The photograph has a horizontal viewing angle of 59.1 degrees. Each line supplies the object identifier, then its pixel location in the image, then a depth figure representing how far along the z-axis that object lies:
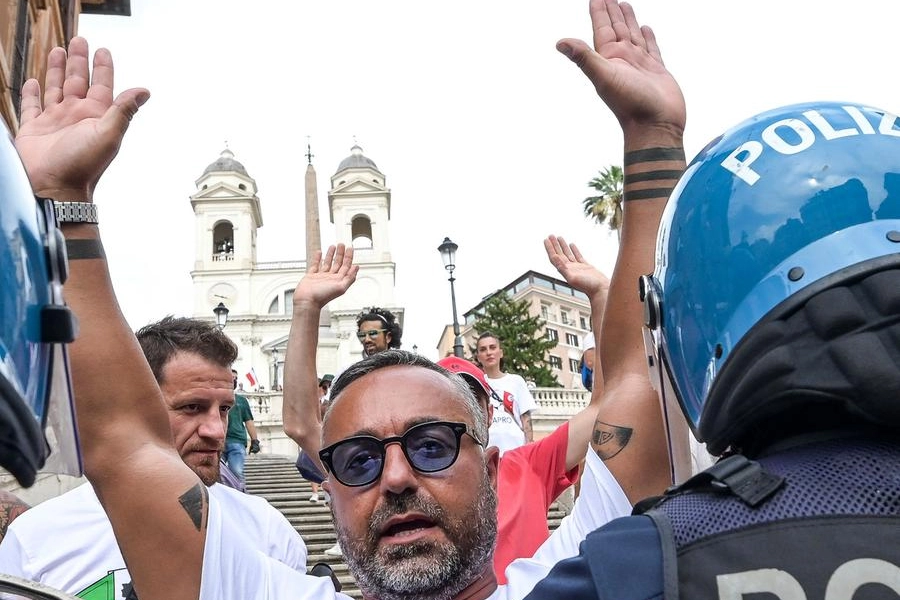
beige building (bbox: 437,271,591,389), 75.38
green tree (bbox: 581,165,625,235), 34.34
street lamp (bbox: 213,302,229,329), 22.55
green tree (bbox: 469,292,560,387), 45.75
